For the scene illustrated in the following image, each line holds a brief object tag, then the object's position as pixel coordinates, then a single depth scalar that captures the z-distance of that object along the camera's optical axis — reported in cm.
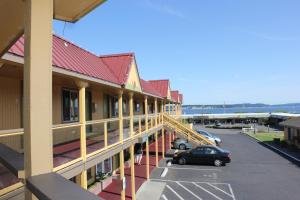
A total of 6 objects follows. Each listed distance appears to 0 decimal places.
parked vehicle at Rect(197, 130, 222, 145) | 2496
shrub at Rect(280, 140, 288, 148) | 2415
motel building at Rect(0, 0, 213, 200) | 137
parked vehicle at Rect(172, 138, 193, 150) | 2323
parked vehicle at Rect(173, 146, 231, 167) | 1736
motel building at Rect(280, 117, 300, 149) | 2232
